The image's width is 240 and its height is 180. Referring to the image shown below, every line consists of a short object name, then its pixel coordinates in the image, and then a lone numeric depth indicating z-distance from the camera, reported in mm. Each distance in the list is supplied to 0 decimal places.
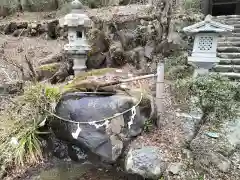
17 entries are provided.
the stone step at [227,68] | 4139
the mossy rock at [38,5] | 8689
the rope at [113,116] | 2925
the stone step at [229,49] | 4593
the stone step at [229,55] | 4428
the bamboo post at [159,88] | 3064
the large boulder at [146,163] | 2543
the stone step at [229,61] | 4308
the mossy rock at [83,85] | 3317
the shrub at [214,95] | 2366
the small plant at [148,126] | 3091
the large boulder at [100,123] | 2961
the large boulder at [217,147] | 2528
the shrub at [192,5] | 5780
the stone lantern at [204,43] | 3140
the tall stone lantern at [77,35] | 4324
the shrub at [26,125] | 2990
